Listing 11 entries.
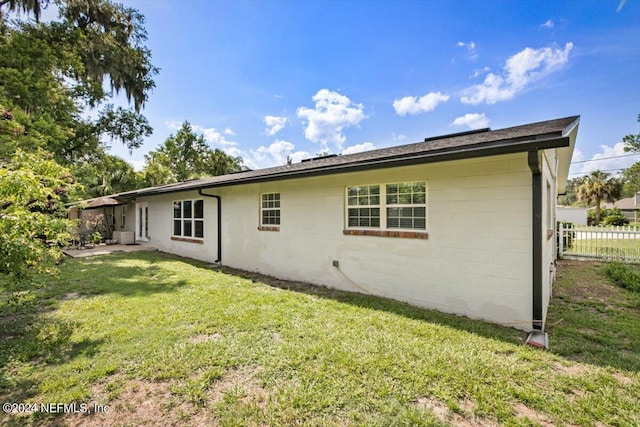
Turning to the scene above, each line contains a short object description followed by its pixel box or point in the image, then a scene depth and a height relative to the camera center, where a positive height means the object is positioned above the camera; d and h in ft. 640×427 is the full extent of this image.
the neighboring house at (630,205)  137.59 +2.64
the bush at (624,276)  21.06 -5.49
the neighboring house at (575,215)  92.32 -1.48
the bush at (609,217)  91.27 -2.58
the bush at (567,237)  37.24 -3.66
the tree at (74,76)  32.30 +21.43
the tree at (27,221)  10.58 -0.25
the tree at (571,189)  231.34 +19.46
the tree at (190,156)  108.45 +23.11
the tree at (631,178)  80.19 +11.10
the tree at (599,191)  103.65 +7.37
